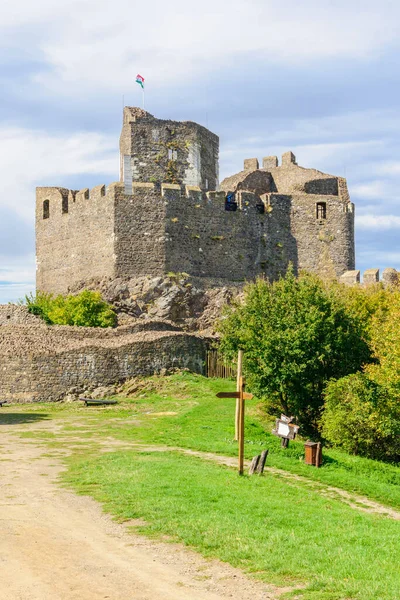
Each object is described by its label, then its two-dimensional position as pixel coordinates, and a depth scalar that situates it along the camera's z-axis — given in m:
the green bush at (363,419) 23.83
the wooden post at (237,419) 21.09
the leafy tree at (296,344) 27.00
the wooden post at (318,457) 20.00
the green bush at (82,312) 37.28
